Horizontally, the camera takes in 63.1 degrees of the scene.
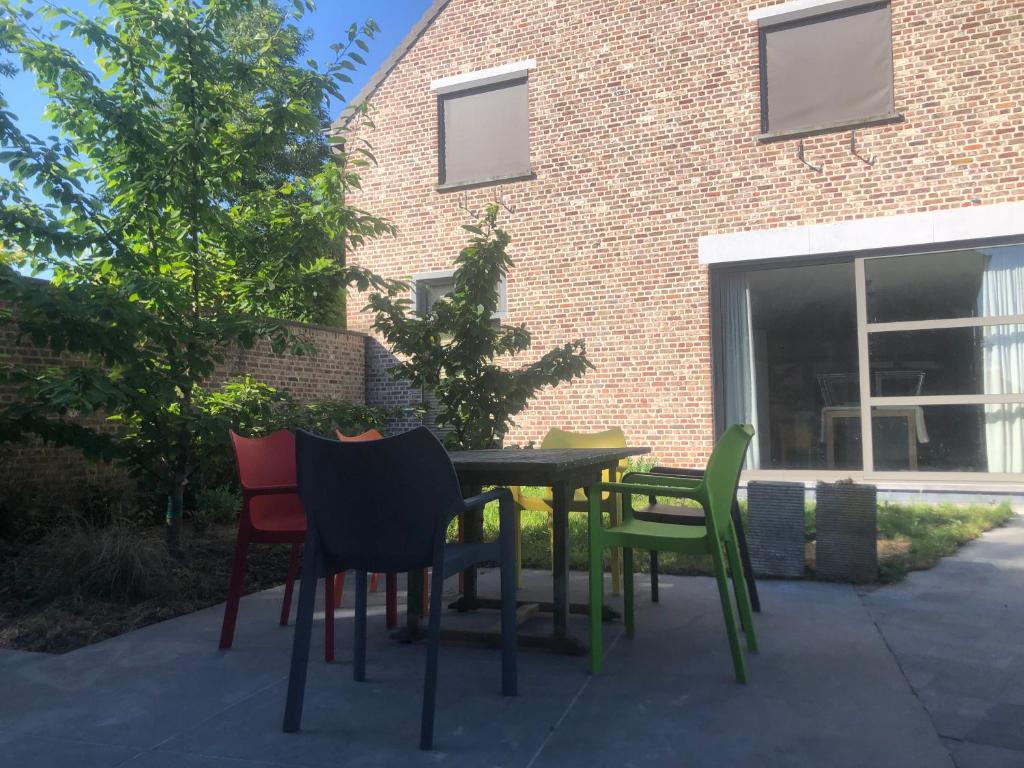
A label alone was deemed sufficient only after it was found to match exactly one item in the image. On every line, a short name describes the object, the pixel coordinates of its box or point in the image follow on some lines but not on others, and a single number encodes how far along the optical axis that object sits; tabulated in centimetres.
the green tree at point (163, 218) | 454
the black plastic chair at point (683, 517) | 430
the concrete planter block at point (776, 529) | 509
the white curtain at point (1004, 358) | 837
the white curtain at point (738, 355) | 946
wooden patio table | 341
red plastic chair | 373
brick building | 844
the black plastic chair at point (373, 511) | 279
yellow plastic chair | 492
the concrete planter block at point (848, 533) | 493
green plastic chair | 331
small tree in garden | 548
